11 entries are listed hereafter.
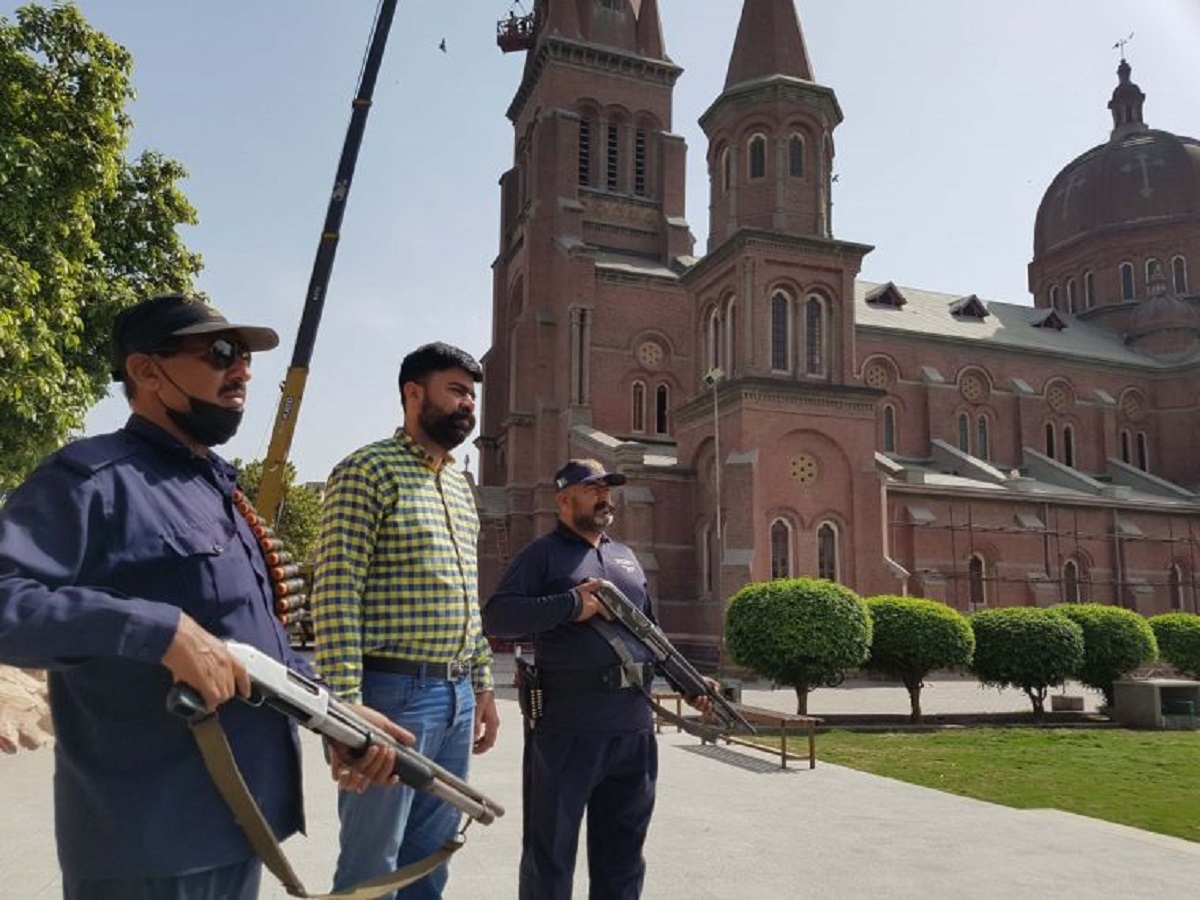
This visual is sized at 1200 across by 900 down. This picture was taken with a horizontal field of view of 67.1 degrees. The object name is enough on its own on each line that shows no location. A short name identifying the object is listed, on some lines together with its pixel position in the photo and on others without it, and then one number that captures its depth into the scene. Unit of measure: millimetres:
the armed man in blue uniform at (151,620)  1833
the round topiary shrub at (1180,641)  19703
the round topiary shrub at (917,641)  16250
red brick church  27562
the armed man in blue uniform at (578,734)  3955
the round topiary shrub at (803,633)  15539
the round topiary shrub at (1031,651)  16391
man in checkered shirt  3072
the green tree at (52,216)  9922
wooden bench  10273
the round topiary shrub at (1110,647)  17234
